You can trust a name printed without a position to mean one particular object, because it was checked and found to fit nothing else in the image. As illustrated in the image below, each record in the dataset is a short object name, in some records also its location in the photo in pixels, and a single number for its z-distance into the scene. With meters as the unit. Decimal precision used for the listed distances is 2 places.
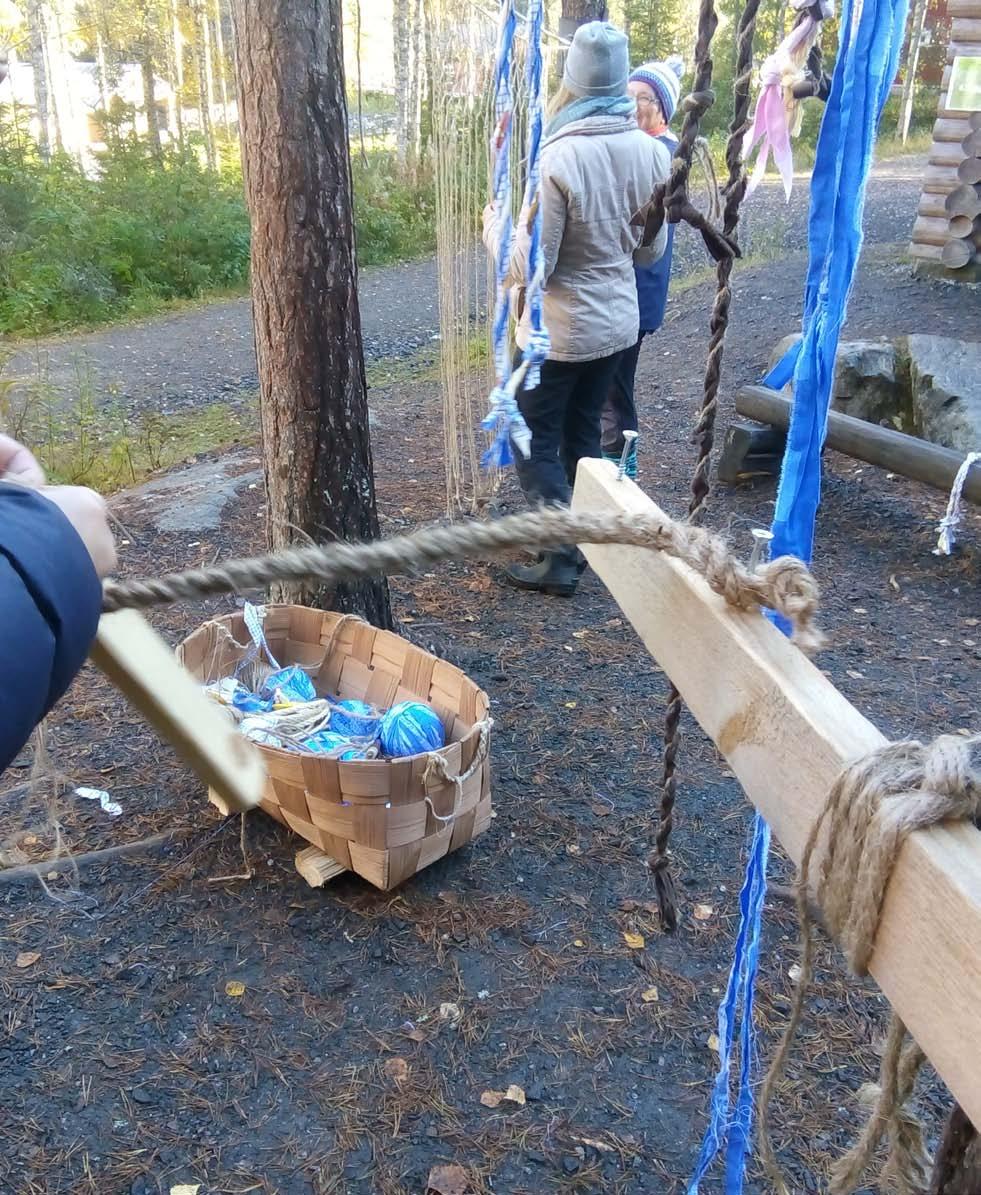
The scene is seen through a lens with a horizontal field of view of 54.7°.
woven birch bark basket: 2.12
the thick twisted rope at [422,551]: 0.94
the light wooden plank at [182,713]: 0.86
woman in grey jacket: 3.17
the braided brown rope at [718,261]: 0.96
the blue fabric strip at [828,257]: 1.10
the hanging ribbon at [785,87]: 1.43
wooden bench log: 3.85
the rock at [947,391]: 4.39
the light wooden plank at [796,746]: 0.60
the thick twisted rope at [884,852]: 0.65
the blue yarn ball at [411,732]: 2.35
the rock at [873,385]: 4.97
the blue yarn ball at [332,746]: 2.32
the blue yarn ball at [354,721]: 2.49
